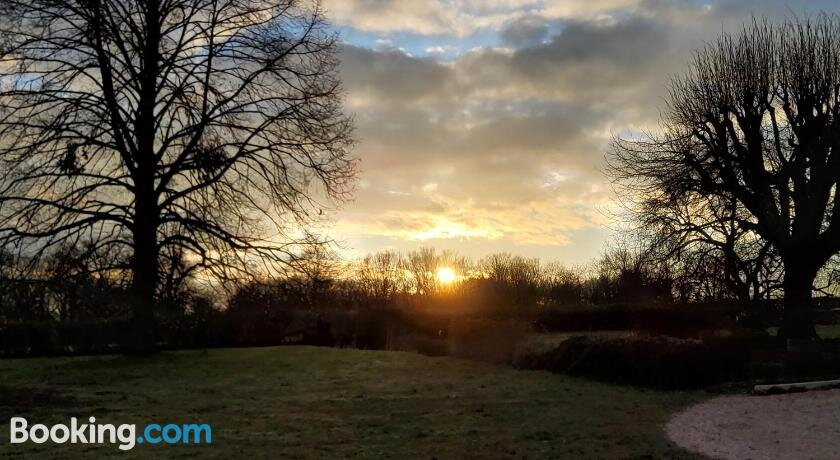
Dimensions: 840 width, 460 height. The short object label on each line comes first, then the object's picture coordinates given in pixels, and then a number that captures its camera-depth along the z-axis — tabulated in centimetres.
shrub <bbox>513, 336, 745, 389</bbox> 1458
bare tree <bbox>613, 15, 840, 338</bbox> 2180
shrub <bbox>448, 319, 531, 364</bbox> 1944
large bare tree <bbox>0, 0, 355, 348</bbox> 1784
